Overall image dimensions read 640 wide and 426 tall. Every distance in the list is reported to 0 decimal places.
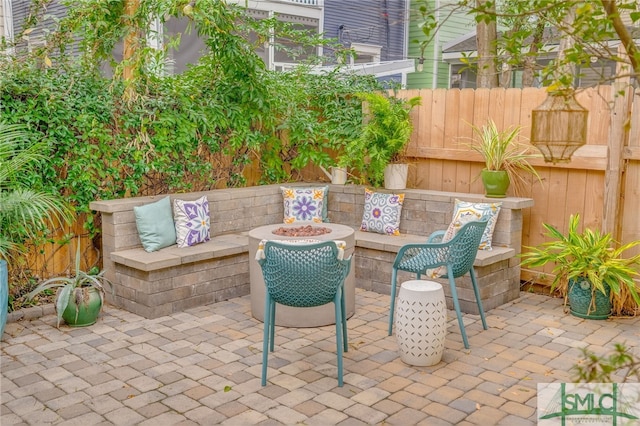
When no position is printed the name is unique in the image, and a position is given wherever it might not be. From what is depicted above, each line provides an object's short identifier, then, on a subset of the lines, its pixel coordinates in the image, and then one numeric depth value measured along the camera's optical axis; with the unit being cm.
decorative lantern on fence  380
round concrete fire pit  470
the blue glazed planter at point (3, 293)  434
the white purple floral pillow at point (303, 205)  628
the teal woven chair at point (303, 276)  364
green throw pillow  518
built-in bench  502
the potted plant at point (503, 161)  551
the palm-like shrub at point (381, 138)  598
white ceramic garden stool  388
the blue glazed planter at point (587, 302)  488
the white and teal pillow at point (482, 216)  525
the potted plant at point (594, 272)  480
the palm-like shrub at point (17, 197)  441
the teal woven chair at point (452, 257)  424
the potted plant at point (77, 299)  464
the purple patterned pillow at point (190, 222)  536
